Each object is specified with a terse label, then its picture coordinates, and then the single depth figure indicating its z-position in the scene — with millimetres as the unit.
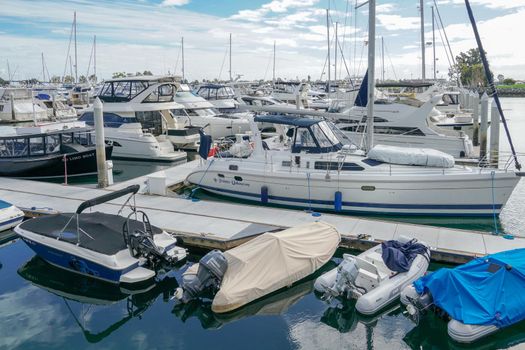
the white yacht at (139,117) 24016
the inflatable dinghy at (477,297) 7926
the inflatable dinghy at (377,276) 9109
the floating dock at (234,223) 11117
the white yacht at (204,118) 29094
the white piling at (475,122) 29281
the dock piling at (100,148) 16500
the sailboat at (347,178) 13734
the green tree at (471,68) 90000
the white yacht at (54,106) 44216
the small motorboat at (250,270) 9133
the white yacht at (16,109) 44009
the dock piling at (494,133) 20109
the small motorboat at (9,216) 12664
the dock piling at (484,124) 23138
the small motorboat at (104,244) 9953
